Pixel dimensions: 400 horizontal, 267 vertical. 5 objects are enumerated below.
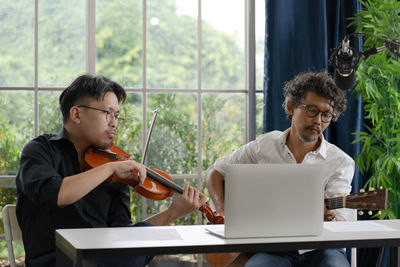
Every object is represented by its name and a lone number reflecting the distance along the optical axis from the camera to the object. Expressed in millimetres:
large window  5150
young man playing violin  3588
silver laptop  3286
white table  3154
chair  3990
